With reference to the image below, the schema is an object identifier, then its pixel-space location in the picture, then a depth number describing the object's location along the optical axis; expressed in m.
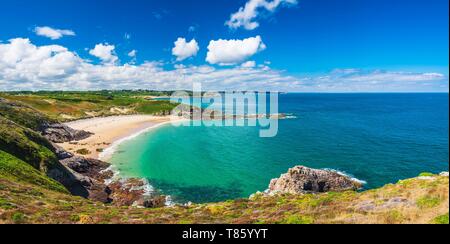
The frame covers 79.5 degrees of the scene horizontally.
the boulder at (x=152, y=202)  37.81
